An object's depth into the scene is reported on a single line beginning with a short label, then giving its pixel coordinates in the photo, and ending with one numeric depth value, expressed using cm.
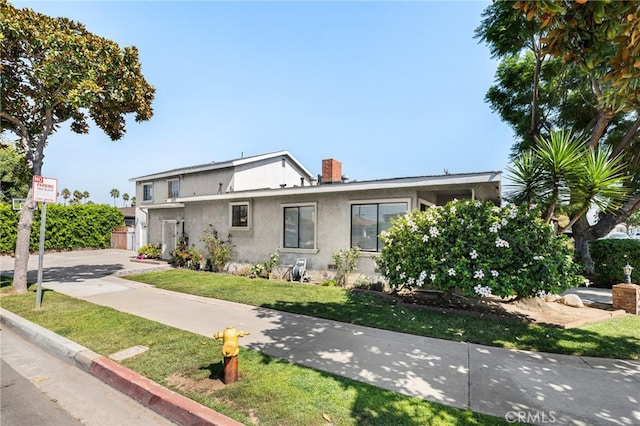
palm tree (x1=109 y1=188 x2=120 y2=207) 6719
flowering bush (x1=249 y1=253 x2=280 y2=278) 1138
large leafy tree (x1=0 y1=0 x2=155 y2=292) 790
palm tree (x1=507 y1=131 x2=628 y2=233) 589
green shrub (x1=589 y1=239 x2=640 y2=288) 953
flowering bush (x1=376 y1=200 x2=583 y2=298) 593
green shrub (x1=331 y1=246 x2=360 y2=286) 968
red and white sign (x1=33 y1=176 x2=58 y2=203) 694
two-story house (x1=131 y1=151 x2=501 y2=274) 912
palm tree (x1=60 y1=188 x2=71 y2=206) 5745
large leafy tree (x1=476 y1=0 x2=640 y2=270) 264
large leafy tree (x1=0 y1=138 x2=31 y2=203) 2617
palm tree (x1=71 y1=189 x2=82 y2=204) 5734
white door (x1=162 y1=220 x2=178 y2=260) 1669
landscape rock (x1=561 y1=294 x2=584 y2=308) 756
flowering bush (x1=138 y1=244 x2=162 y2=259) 1683
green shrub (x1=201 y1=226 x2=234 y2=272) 1270
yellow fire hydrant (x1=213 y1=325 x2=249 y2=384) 350
